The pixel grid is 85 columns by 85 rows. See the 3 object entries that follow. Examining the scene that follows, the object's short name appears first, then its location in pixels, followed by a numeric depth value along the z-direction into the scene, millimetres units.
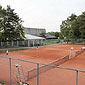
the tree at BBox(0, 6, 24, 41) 22884
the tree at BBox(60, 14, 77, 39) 46138
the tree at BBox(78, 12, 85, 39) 33997
